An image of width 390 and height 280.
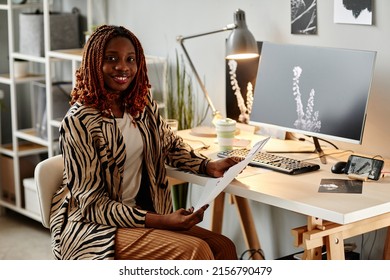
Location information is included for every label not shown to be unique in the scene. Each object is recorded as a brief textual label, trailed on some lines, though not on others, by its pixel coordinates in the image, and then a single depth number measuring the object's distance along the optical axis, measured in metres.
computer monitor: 2.77
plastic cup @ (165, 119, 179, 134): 3.30
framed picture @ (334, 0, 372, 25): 2.93
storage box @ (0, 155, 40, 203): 4.34
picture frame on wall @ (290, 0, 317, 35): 3.12
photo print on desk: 2.53
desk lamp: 3.04
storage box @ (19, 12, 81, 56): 4.02
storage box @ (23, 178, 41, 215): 4.15
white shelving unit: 3.86
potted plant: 3.67
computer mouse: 2.73
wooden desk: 2.35
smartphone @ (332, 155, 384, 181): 2.64
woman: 2.48
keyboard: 2.74
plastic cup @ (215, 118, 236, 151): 3.00
